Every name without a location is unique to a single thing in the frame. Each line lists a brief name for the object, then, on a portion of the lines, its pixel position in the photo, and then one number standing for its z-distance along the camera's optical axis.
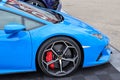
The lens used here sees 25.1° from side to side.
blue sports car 3.76
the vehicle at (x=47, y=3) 7.76
